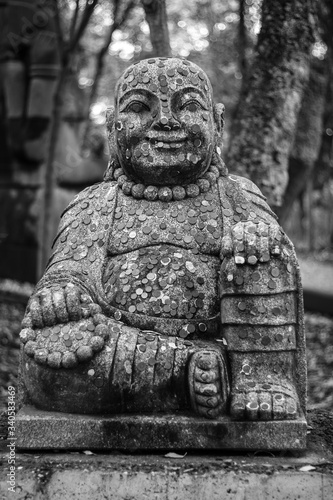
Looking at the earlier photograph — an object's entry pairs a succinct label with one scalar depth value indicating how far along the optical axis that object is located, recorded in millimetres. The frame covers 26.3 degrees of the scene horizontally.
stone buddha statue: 3312
